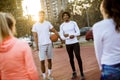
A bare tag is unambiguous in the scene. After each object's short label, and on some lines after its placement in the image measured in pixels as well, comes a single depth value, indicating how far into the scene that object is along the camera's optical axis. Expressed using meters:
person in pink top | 1.93
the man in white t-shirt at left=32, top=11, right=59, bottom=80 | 4.50
